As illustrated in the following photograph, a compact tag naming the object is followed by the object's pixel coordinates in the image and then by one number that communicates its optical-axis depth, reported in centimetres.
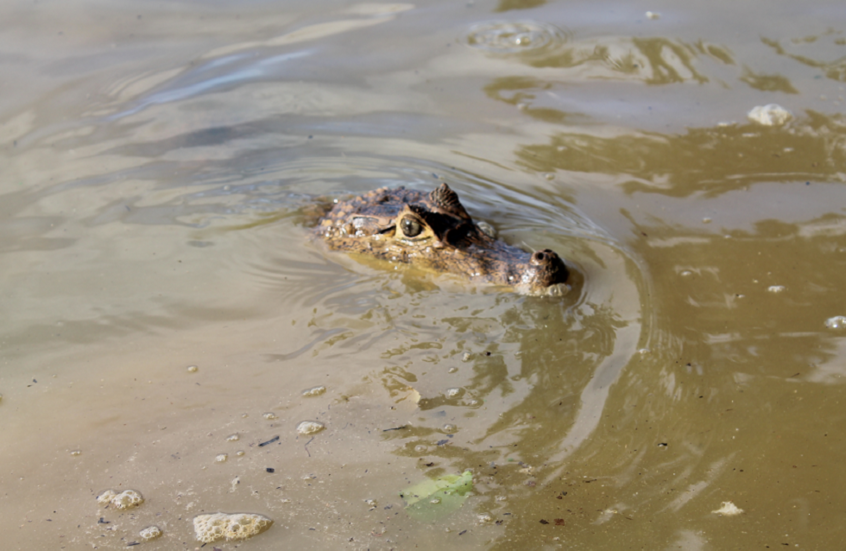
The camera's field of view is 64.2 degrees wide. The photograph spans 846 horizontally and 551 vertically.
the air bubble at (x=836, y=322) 409
